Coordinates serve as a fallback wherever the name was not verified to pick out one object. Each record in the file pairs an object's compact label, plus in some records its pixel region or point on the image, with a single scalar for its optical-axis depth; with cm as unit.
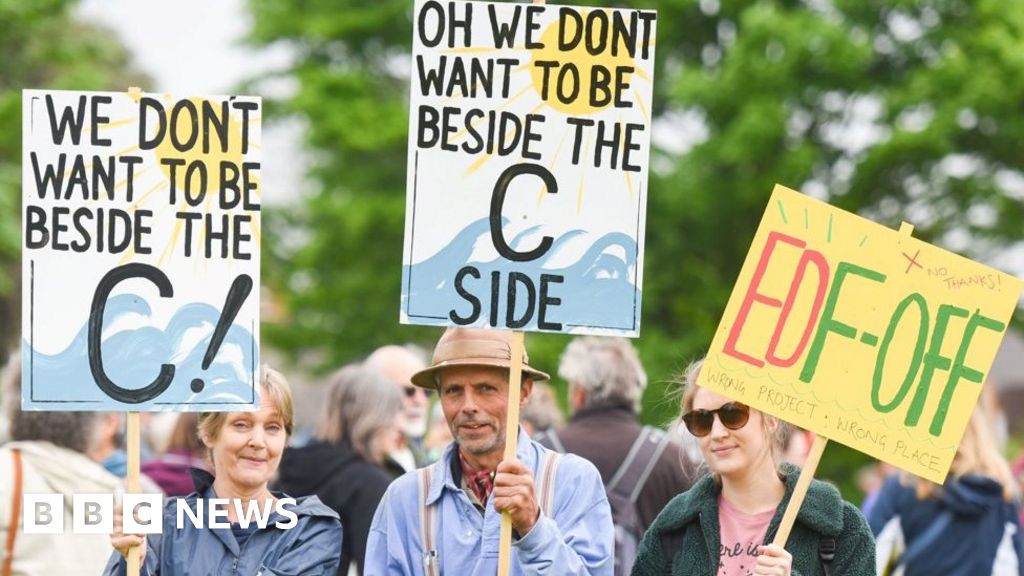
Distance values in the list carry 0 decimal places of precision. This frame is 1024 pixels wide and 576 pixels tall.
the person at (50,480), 1211
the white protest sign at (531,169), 988
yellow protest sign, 963
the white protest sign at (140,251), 1002
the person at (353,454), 1398
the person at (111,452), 1310
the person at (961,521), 1445
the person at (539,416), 1853
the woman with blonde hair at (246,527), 987
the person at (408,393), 1580
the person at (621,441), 1398
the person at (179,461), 1522
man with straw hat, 969
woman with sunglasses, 948
